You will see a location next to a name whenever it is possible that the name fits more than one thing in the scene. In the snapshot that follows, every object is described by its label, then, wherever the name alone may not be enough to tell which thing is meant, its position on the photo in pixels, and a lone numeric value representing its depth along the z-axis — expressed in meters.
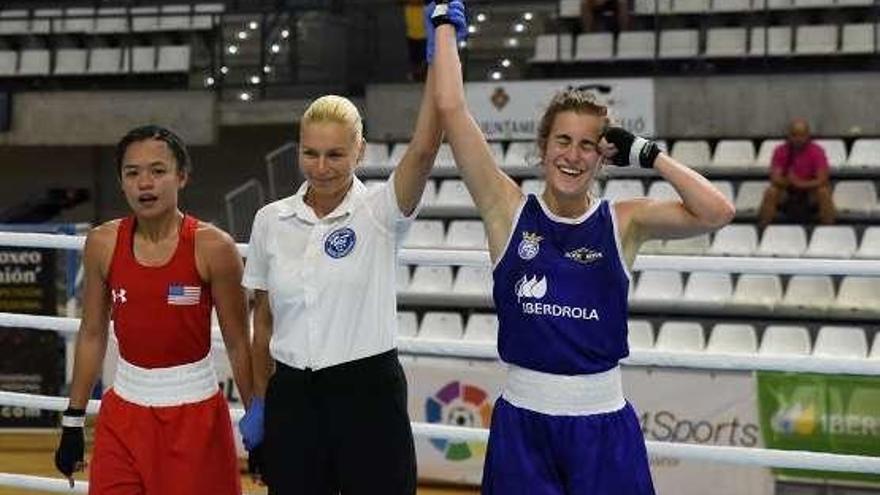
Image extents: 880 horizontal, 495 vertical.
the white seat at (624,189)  9.59
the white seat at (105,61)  12.43
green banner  5.91
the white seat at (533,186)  9.49
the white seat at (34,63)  12.59
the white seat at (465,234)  9.33
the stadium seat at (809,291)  8.32
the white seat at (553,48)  10.90
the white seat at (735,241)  8.92
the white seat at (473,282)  8.97
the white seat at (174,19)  12.70
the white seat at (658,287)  8.60
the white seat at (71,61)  12.47
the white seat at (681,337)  7.68
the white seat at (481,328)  8.00
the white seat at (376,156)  10.30
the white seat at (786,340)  7.50
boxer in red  3.13
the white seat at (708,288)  8.48
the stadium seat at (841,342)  7.42
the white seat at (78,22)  13.07
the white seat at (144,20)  12.85
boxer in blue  2.78
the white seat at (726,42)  10.38
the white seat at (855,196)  9.20
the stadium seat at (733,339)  7.62
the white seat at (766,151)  9.74
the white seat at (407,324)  8.39
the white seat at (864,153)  9.44
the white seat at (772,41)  10.23
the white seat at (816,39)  10.17
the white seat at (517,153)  9.95
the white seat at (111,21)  13.03
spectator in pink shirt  8.92
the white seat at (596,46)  10.81
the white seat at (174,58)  12.20
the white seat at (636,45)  10.70
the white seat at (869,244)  8.56
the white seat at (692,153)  9.76
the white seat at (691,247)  9.02
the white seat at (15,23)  13.32
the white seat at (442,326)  8.17
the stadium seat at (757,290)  8.37
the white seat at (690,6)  10.80
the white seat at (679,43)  10.48
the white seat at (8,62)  12.67
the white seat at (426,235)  9.51
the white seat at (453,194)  9.99
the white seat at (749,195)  9.46
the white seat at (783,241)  8.85
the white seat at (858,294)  8.17
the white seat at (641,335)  7.67
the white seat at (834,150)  9.51
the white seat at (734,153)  9.77
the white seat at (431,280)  9.18
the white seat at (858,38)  10.04
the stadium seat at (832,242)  8.70
